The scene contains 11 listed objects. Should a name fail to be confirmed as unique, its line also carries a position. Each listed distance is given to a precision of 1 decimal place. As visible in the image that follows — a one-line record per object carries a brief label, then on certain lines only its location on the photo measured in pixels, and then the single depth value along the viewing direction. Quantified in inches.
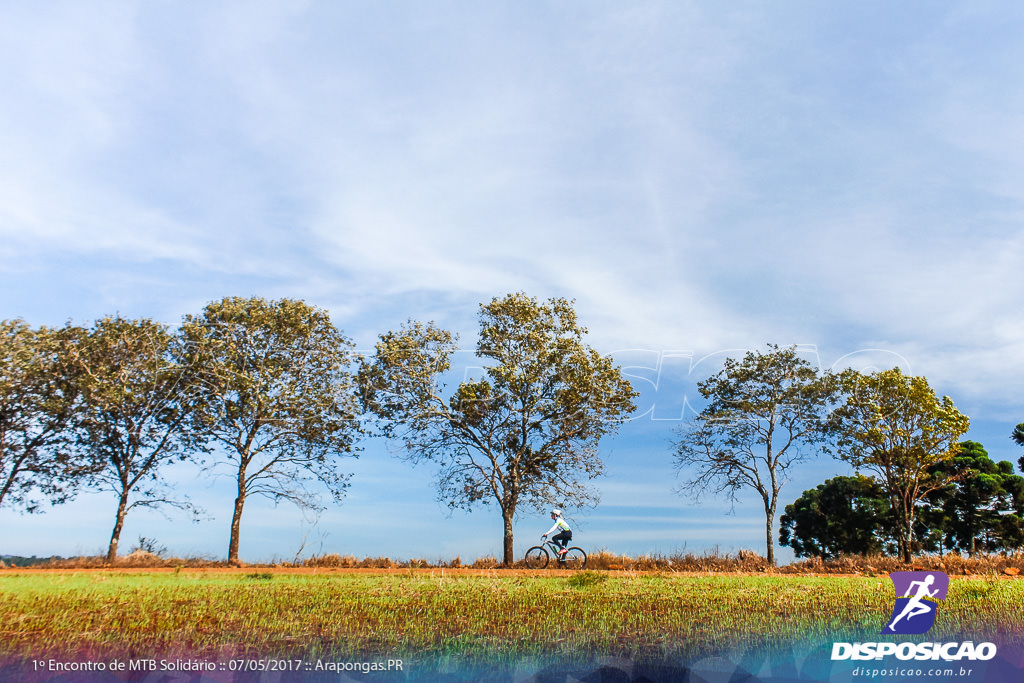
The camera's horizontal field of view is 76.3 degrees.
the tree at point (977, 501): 1497.3
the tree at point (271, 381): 1256.8
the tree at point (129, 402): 1262.3
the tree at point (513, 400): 1240.2
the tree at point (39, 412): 1277.1
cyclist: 940.0
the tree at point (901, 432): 1316.4
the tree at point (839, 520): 1660.9
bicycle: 951.6
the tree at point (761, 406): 1433.3
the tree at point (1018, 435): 1357.0
